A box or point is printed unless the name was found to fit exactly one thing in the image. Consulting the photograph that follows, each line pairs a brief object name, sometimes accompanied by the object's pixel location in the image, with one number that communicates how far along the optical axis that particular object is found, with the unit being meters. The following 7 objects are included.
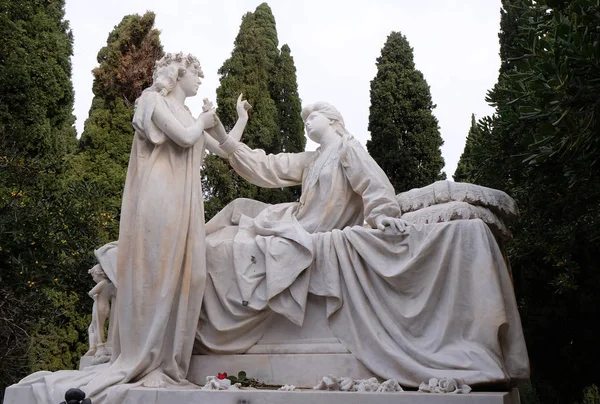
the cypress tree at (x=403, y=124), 13.60
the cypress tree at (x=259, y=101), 14.09
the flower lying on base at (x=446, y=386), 4.70
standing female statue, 5.41
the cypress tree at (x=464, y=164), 10.33
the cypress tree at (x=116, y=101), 14.76
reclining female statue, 5.06
